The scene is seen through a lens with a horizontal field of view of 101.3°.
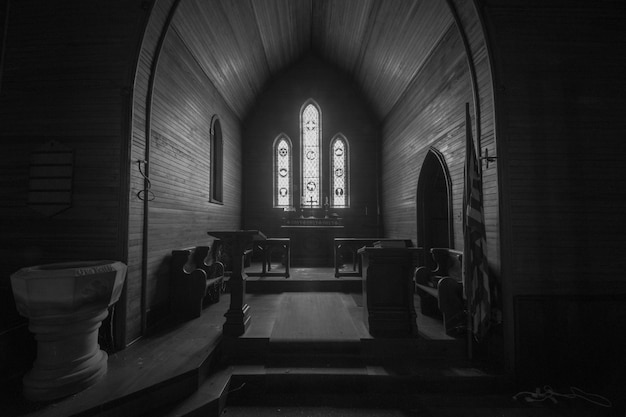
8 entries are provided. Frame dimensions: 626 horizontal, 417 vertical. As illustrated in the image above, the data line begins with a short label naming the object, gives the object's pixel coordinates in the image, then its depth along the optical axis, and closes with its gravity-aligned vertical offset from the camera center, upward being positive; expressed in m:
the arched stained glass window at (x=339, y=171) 7.89 +1.56
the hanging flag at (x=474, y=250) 2.58 -0.30
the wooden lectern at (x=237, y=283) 2.87 -0.72
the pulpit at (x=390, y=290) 2.87 -0.80
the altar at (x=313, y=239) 6.36 -0.45
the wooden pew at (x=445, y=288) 2.91 -0.84
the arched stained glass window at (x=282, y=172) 7.88 +1.52
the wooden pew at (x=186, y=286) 3.59 -0.91
